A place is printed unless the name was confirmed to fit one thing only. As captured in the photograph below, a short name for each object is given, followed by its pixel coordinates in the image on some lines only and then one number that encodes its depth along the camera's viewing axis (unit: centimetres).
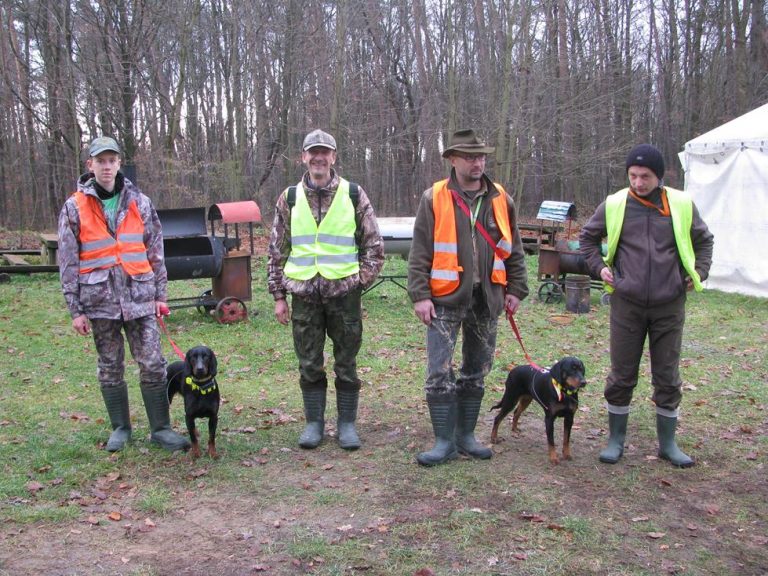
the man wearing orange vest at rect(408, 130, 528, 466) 433
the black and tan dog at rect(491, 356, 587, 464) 441
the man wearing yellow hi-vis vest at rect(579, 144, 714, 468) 433
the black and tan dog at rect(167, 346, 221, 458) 451
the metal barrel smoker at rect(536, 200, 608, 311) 1056
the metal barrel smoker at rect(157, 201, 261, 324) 902
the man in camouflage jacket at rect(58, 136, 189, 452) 455
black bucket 1034
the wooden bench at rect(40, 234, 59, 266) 1440
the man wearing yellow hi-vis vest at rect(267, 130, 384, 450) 462
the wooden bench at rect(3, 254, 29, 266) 1380
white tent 1097
